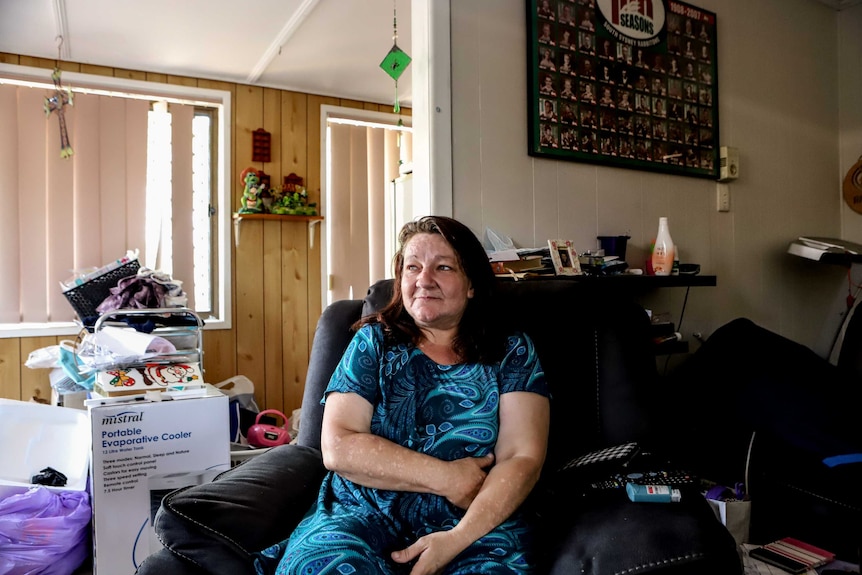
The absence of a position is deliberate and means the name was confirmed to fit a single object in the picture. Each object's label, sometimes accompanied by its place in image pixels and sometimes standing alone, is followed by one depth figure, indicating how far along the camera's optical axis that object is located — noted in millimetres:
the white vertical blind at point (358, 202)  4031
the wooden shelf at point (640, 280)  1945
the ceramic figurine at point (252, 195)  3625
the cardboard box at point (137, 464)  1887
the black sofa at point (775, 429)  1833
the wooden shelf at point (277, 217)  3650
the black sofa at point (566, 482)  1041
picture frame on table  1975
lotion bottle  2260
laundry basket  2473
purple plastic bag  1848
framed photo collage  2186
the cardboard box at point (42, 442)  2070
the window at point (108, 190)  3215
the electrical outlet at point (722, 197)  2711
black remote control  1188
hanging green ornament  2223
